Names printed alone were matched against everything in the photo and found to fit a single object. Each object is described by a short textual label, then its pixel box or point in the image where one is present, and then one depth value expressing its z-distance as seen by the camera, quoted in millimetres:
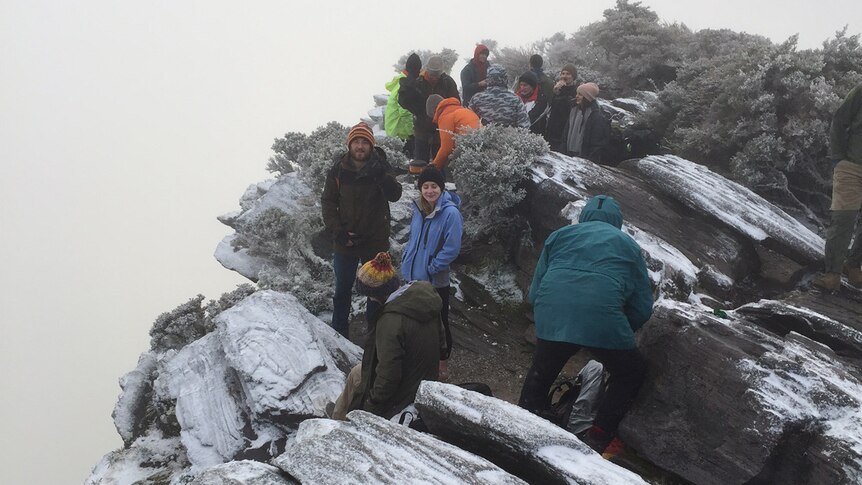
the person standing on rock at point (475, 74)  14227
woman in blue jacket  7531
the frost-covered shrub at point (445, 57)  24908
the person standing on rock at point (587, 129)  11680
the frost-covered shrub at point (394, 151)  13562
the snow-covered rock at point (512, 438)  4148
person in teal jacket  5008
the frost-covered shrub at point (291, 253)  10727
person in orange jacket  10547
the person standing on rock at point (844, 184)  7910
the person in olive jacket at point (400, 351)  5340
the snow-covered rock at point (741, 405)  4797
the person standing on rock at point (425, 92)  11805
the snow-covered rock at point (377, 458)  3920
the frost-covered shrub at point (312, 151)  12914
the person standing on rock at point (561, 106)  12484
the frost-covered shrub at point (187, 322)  10562
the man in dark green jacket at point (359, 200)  8281
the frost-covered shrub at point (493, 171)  10469
